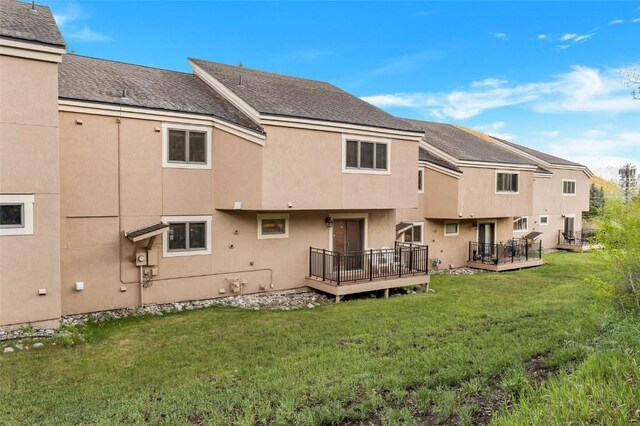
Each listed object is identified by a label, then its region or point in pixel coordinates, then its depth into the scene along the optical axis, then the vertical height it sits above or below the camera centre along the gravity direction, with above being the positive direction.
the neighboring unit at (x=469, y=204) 19.06 +0.22
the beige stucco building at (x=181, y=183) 8.59 +0.72
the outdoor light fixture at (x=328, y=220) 14.37 -0.43
